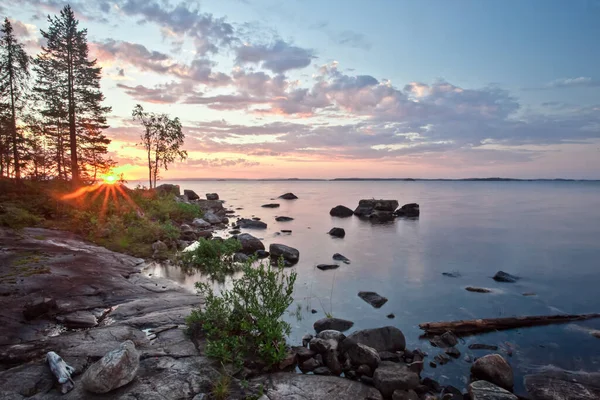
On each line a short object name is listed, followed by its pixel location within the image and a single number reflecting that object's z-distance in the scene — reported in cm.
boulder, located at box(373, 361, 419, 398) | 811
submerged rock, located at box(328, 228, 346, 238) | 3654
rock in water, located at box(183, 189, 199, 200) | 7234
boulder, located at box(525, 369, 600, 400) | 866
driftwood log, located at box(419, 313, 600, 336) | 1209
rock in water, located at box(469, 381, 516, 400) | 807
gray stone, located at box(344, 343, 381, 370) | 914
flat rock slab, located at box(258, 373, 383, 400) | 748
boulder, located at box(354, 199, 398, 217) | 5681
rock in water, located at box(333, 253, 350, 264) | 2446
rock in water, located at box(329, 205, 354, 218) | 5728
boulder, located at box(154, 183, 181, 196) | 5745
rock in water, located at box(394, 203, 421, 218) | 5697
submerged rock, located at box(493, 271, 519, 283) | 2028
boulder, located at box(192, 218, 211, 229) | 3456
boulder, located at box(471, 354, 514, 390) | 898
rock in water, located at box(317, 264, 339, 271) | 2191
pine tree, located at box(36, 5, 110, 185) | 3153
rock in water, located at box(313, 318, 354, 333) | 1235
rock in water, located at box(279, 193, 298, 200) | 9876
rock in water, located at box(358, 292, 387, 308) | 1557
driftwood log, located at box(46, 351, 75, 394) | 687
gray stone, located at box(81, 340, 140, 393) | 676
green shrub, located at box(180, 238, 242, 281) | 1933
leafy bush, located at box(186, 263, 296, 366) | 855
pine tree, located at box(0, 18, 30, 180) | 3247
